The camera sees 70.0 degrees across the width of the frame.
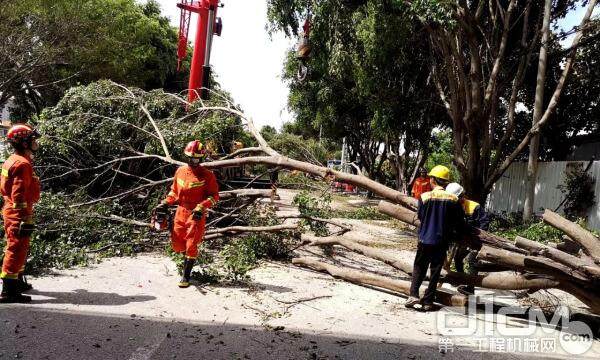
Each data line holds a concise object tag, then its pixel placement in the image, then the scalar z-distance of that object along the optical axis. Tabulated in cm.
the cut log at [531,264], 398
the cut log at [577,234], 420
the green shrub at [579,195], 1120
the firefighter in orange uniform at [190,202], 492
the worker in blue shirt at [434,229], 464
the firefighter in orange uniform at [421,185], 1040
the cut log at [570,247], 444
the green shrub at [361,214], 1286
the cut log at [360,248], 546
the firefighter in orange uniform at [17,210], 402
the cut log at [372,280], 485
